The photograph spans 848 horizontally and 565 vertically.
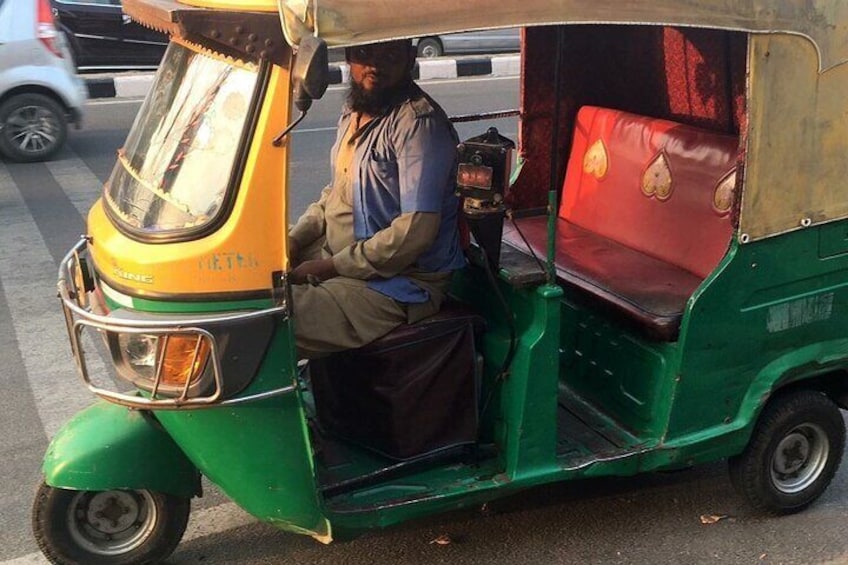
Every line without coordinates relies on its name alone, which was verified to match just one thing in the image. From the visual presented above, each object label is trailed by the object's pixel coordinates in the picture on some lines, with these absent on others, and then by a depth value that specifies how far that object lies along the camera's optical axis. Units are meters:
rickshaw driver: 2.91
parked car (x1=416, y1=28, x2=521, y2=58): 15.84
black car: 12.12
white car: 8.49
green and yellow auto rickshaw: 2.57
